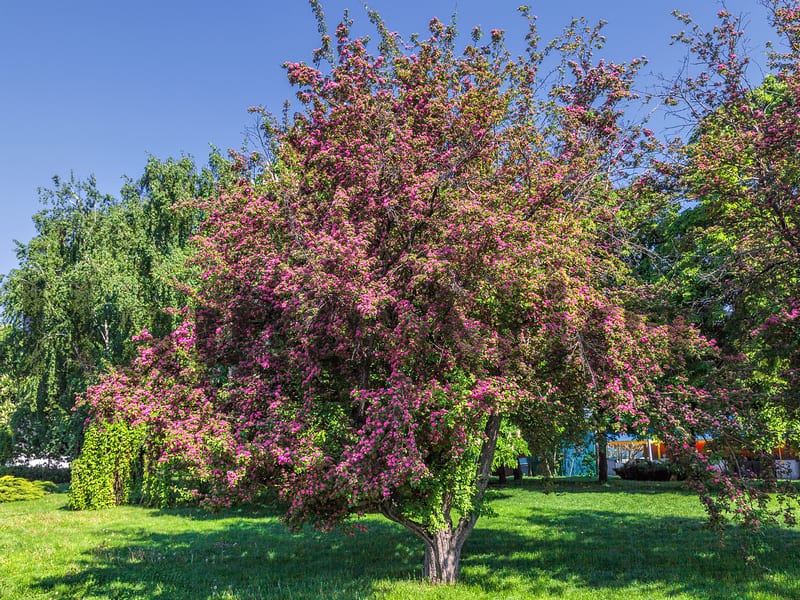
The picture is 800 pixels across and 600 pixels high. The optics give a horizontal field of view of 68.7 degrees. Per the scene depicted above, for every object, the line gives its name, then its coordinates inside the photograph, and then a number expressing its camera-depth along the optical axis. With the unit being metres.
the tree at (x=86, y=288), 26.38
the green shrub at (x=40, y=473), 36.34
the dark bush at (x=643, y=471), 30.59
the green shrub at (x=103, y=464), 21.52
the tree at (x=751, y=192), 8.72
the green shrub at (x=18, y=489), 25.67
